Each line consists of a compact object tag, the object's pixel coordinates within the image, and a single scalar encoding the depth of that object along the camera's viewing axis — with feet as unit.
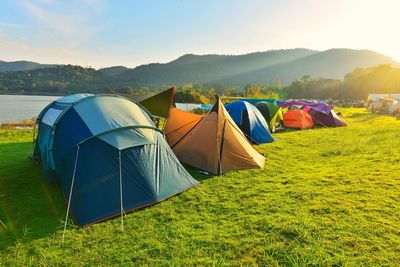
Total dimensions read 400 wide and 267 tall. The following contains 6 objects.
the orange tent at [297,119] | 55.31
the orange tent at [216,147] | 24.40
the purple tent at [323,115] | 59.41
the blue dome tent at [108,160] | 16.21
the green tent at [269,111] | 49.60
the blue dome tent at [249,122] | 38.99
